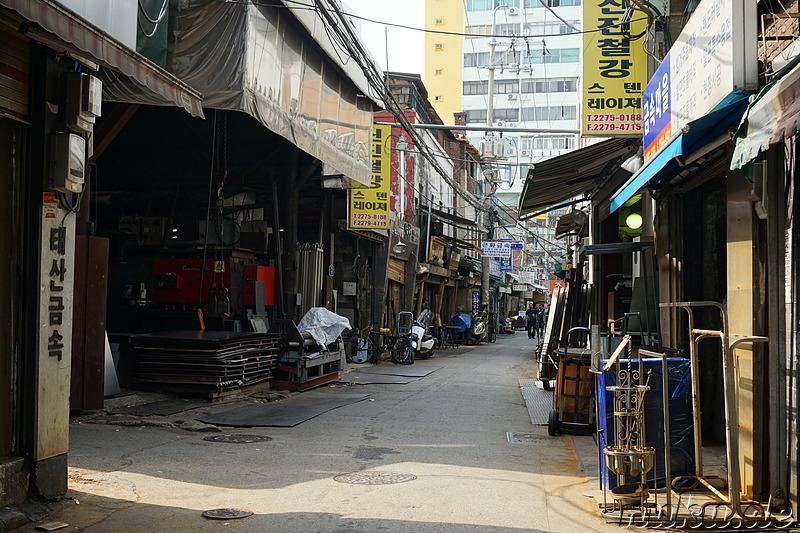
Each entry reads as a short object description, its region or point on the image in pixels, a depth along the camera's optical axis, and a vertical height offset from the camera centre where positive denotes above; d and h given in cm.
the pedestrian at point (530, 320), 4379 -241
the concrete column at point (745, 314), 615 -28
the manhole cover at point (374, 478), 709 -196
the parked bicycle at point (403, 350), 2353 -226
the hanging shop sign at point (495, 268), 5021 +89
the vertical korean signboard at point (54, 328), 600 -42
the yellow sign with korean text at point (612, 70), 1134 +338
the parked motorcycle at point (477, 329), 3672 -248
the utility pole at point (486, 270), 3743 +57
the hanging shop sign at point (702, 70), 665 +224
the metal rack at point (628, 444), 577 -131
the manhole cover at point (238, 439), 933 -206
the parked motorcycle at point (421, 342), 2594 -220
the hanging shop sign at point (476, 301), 4034 -117
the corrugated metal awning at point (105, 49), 516 +186
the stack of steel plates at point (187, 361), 1248 -141
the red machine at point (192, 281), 1505 -3
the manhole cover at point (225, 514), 577 -188
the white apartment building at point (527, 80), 7269 +2047
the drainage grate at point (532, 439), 973 -216
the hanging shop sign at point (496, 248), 3266 +148
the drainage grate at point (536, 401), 1207 -235
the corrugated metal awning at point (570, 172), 1289 +211
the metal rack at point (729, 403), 539 -94
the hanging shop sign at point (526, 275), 5179 +42
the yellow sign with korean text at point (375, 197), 2120 +244
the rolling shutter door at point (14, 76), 569 +161
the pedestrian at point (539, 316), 4161 -211
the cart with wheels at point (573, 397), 1008 -161
